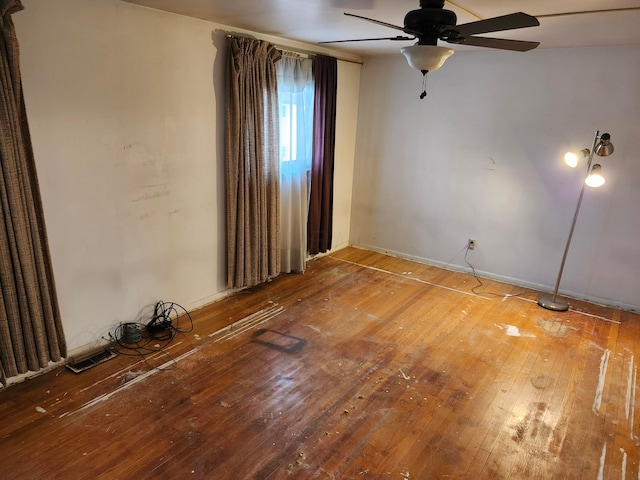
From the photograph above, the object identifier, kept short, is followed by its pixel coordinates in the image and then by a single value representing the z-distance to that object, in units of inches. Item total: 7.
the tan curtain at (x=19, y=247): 86.0
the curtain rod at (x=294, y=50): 142.1
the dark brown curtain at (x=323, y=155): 173.3
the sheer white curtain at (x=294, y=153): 159.6
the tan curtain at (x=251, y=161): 136.9
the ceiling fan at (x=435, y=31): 78.7
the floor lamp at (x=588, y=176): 138.6
